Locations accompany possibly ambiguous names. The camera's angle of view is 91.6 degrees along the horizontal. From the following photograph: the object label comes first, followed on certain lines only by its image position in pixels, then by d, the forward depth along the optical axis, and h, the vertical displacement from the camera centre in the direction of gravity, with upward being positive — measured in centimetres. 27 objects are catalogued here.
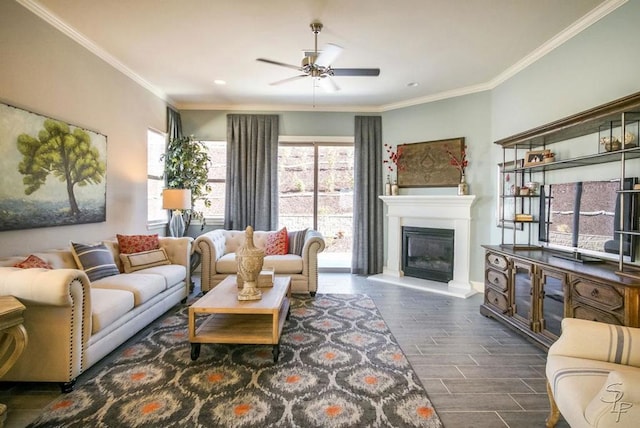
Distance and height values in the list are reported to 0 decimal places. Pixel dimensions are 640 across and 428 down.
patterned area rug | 181 -124
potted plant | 488 +58
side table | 168 -71
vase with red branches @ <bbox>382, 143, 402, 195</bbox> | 527 +76
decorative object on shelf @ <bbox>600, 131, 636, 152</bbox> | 228 +50
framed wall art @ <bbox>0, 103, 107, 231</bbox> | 255 +29
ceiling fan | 276 +133
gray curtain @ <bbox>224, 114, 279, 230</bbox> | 539 +51
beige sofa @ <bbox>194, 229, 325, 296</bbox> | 421 -82
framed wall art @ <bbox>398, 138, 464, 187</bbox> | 480 +69
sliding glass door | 573 +33
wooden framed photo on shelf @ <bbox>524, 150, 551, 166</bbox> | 309 +52
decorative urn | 266 -53
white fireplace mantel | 458 -30
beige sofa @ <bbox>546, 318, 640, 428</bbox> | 119 -77
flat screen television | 235 -9
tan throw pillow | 338 -64
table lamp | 436 +7
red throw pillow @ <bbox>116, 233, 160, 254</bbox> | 353 -46
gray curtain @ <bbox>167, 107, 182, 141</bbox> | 516 +135
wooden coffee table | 239 -102
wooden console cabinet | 203 -67
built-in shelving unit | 212 -45
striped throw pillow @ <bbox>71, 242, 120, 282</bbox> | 288 -55
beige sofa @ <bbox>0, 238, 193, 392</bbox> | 193 -81
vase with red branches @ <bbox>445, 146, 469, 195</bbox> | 457 +64
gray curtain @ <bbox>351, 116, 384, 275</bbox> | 548 +21
